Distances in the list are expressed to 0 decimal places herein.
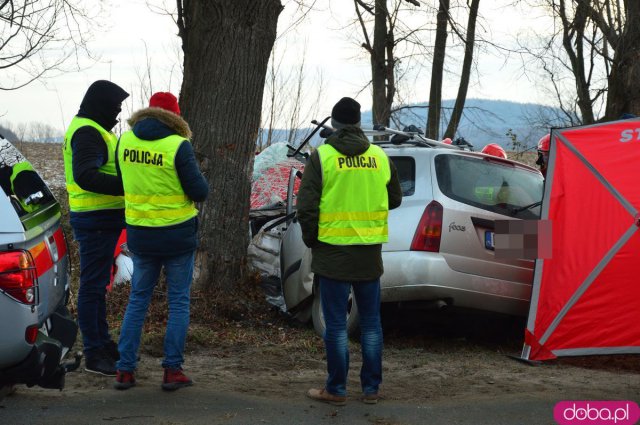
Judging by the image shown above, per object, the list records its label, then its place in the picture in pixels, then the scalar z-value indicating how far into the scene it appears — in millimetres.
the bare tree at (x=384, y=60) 18484
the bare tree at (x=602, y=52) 13922
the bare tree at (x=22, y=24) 13395
